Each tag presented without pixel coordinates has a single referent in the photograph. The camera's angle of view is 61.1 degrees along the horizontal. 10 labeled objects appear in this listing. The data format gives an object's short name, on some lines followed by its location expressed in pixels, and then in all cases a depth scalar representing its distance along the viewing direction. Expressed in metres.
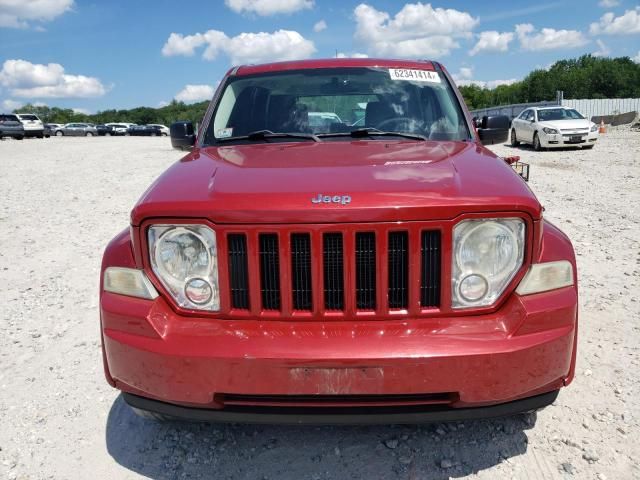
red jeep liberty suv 1.99
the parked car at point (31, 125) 38.95
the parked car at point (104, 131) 65.12
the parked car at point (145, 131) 62.59
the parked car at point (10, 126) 36.09
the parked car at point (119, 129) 64.88
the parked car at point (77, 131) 62.59
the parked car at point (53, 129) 63.93
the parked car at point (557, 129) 17.50
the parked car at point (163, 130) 62.84
